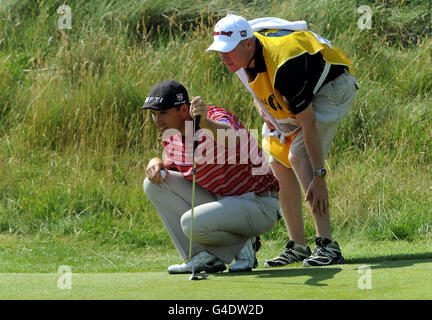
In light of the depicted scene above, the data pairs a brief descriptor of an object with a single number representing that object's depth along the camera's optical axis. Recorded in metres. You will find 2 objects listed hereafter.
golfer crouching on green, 9.63
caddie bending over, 9.47
